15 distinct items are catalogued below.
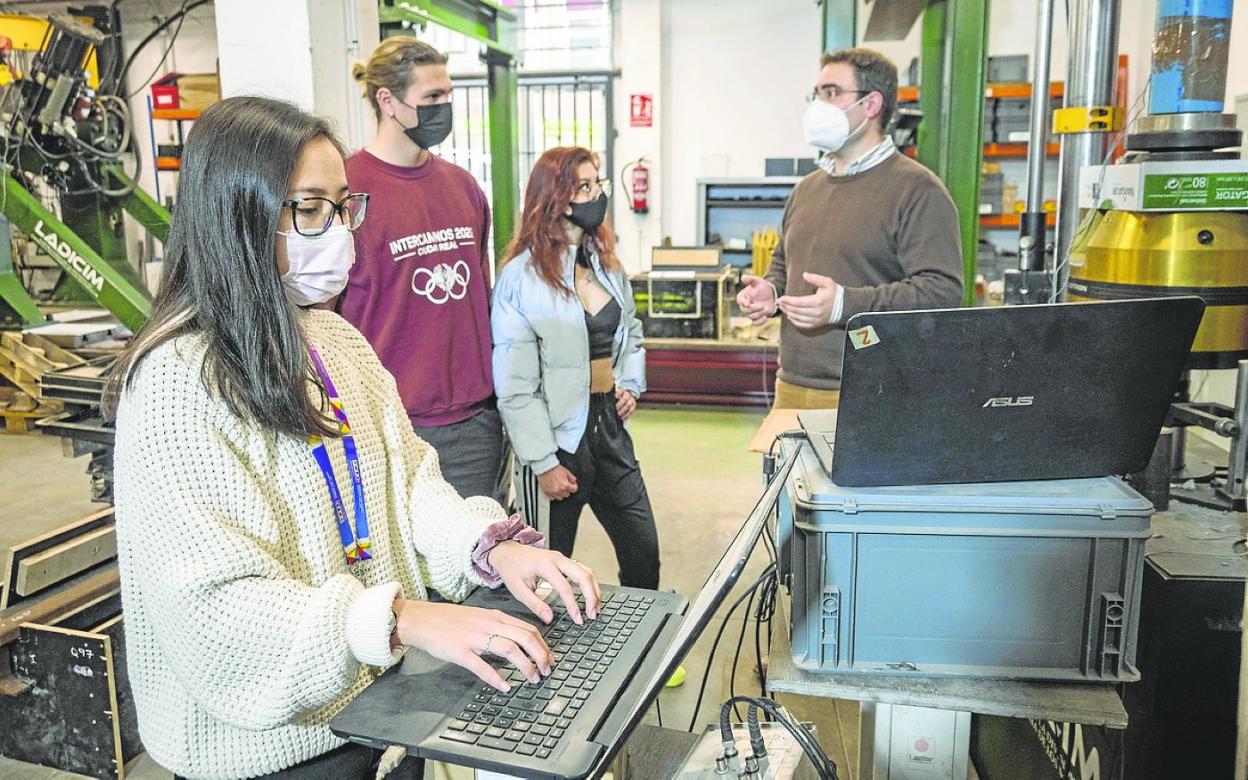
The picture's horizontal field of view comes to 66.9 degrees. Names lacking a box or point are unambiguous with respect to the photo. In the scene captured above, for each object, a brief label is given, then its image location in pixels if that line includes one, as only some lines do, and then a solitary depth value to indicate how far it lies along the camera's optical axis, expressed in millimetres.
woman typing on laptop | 918
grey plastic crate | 1088
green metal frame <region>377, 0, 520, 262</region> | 3994
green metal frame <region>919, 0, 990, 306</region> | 3209
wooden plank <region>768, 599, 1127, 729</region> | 1100
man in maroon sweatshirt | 2061
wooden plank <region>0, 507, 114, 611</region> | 2236
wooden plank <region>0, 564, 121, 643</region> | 2145
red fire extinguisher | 7449
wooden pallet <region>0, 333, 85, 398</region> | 5117
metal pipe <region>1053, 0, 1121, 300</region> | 2543
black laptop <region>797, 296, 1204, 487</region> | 1055
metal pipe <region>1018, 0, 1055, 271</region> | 2631
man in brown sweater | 2078
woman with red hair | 2252
